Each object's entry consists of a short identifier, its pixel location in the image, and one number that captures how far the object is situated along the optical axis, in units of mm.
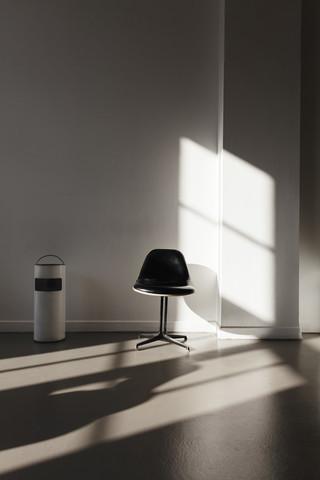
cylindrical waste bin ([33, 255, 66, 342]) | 3703
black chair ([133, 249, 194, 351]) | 3523
